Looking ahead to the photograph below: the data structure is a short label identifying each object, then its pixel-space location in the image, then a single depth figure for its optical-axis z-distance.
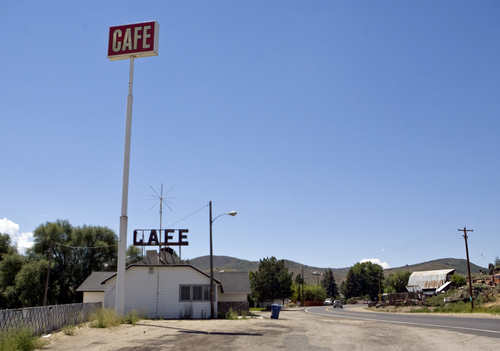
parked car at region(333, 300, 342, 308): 75.21
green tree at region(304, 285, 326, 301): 107.12
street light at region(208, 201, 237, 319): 30.56
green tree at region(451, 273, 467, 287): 80.01
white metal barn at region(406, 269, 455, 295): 81.69
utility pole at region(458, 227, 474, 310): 50.19
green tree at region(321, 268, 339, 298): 143.62
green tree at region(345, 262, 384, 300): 130.38
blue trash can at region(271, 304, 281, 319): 30.38
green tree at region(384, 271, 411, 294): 118.69
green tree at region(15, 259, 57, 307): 52.19
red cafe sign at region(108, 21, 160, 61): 28.12
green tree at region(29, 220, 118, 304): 58.09
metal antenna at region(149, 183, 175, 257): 37.77
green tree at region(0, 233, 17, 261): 60.75
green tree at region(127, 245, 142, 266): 66.31
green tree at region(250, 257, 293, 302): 71.69
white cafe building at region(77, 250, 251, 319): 31.61
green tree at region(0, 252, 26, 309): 52.81
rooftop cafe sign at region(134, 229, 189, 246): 34.56
